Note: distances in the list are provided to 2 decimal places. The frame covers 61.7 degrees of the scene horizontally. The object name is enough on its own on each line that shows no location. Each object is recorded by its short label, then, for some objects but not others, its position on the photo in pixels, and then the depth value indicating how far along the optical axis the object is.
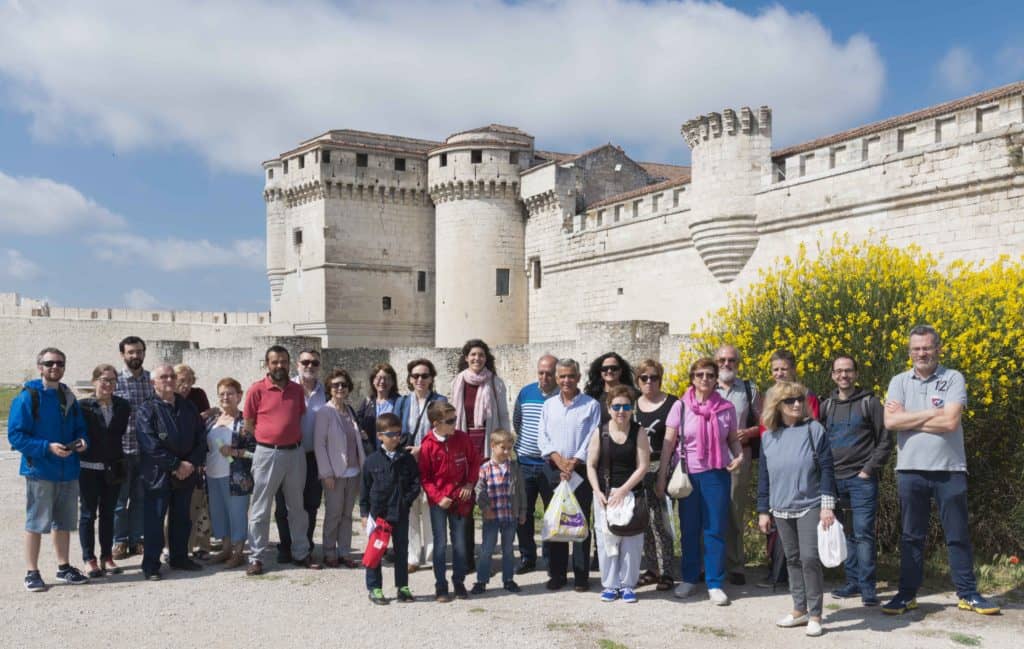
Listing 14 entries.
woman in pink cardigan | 7.10
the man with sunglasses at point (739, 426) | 6.60
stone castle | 14.28
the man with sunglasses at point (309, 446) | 7.26
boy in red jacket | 6.19
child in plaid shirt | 6.35
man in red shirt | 6.92
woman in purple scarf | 6.12
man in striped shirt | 7.00
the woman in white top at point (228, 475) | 7.00
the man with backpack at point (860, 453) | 5.90
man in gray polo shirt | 5.59
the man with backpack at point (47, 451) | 6.25
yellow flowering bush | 7.24
